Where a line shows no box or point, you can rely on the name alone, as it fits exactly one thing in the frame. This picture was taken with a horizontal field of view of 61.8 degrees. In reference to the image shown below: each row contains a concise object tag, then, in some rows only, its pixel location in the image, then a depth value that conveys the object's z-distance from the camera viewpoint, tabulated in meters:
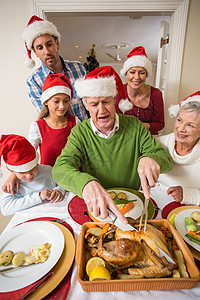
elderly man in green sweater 1.15
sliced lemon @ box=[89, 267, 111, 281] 0.56
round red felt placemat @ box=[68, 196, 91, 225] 0.94
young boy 1.08
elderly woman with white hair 1.11
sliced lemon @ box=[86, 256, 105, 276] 0.61
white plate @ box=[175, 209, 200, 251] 0.73
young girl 1.54
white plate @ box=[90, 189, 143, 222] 0.84
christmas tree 3.27
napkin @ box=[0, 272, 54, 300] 0.57
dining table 0.58
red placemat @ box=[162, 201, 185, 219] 0.97
